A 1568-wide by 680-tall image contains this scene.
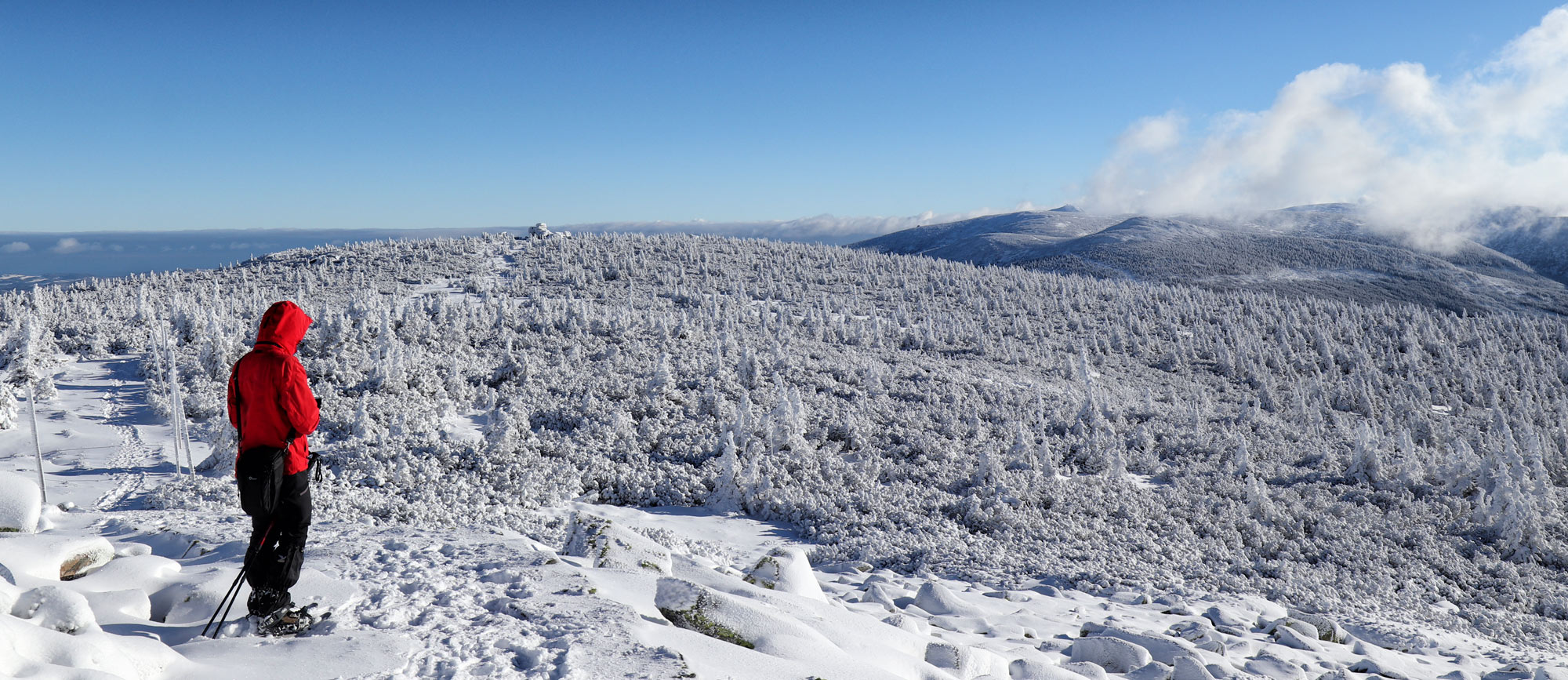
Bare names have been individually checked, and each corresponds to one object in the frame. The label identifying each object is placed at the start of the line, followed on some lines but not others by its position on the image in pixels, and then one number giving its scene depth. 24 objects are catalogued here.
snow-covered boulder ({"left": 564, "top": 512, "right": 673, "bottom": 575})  6.62
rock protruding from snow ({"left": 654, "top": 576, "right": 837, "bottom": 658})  4.62
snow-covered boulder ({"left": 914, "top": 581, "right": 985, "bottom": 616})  7.79
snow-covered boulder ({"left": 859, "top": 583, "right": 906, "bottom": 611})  7.85
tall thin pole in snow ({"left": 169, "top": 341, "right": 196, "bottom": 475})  10.81
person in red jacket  4.30
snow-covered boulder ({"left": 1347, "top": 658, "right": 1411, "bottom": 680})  7.27
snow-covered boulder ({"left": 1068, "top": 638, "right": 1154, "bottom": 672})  6.25
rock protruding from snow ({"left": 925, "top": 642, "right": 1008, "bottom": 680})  5.20
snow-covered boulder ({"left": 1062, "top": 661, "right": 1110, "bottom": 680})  5.88
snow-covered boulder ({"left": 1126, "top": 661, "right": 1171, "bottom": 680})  5.98
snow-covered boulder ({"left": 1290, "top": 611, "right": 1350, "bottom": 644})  8.38
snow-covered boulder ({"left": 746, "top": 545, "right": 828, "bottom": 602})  6.70
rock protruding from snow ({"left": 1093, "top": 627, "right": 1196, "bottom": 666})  6.45
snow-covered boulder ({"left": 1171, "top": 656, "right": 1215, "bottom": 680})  5.93
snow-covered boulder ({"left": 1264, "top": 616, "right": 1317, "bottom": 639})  8.32
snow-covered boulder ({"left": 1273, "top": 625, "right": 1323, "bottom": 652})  7.92
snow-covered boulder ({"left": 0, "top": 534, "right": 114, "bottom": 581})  4.80
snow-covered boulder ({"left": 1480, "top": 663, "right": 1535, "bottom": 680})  7.49
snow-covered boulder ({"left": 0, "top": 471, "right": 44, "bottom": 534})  5.86
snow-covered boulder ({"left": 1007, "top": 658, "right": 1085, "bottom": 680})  5.38
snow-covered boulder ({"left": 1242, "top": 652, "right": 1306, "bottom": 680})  6.62
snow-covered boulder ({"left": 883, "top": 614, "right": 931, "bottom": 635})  6.26
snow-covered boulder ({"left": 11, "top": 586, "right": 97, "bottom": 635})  3.81
